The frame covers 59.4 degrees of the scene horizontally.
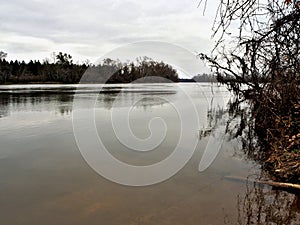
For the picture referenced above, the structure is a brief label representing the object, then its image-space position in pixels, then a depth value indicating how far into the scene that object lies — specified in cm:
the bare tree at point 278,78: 230
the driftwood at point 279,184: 397
